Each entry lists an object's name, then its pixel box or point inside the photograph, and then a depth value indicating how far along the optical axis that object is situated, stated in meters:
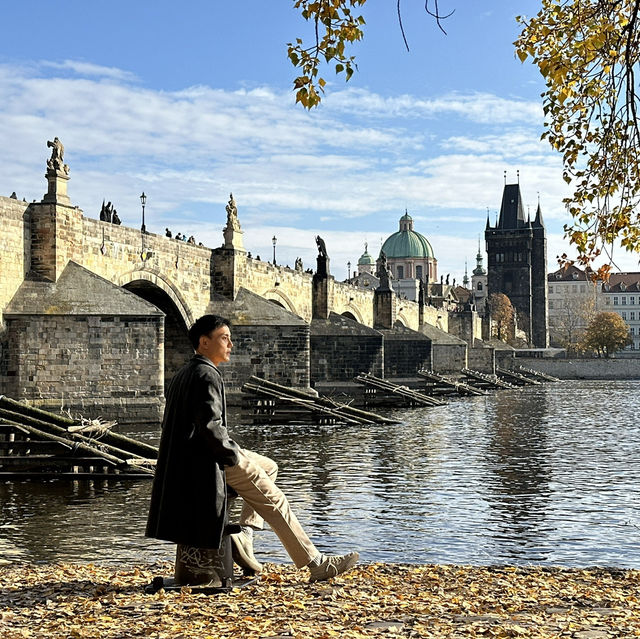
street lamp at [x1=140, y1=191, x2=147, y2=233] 45.00
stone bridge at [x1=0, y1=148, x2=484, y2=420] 21.98
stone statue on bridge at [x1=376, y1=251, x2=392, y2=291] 57.06
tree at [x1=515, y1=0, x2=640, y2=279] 7.84
